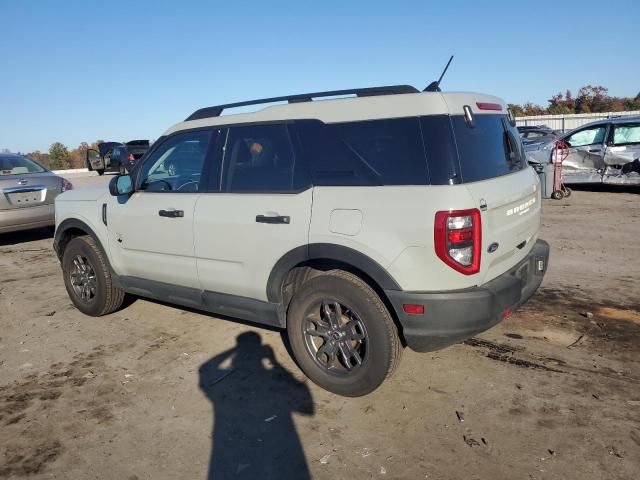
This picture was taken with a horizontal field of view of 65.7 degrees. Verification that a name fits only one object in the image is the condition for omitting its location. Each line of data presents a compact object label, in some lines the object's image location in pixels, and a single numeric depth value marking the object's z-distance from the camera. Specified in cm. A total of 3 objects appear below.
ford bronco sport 289
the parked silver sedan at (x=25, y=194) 803
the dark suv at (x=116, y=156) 2068
